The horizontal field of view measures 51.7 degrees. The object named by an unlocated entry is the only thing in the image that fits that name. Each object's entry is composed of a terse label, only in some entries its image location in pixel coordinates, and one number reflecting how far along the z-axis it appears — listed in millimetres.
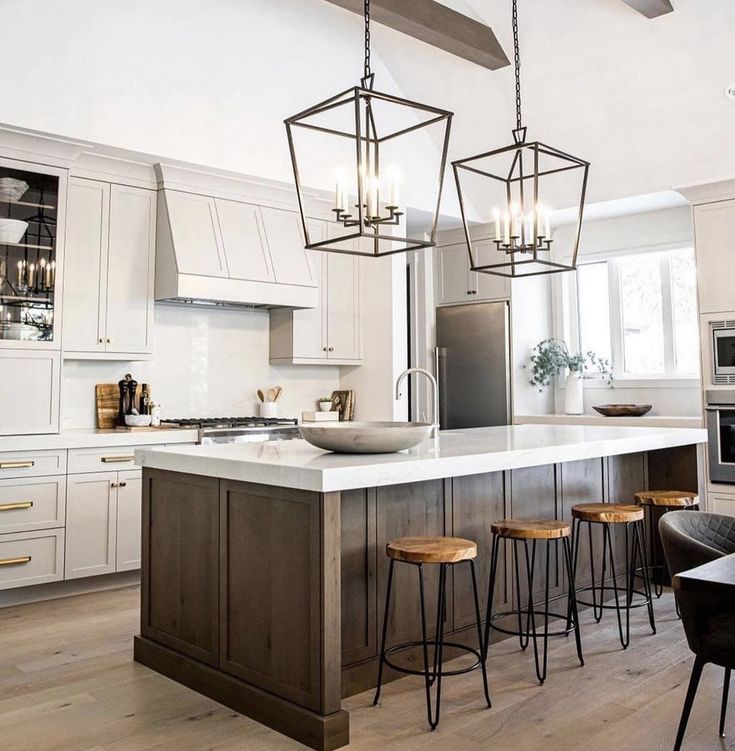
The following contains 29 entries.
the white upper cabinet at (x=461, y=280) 6668
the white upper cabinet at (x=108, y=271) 4672
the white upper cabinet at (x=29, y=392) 4266
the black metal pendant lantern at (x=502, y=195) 6020
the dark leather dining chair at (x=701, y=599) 2059
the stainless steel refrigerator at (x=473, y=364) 6574
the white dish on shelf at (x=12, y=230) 4254
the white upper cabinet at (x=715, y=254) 5211
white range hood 4977
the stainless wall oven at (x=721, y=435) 5141
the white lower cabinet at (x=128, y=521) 4551
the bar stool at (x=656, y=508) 3822
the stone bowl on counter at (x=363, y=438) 2805
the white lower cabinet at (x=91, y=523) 4375
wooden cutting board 5039
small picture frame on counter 6328
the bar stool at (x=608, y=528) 3365
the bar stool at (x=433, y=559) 2557
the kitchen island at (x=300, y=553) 2447
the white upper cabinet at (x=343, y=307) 6078
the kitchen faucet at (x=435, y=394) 3299
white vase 6551
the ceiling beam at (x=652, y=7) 4434
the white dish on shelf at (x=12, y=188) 4277
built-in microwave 5184
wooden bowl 5852
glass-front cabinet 4289
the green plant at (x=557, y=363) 6570
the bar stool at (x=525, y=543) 2932
